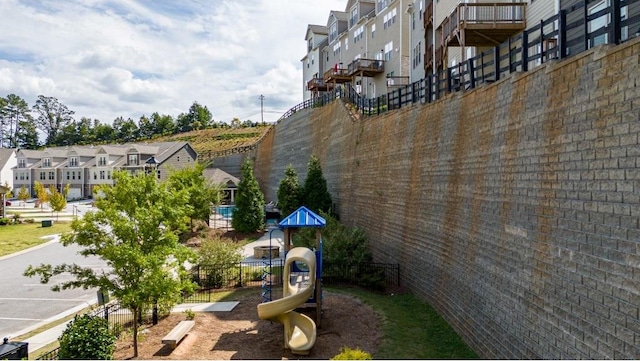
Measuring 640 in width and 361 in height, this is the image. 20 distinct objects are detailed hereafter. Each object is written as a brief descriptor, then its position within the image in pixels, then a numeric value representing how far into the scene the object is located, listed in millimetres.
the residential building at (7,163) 70812
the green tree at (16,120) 119438
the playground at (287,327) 11844
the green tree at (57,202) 45203
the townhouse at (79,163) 67500
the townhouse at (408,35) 16878
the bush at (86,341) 10211
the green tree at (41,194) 53250
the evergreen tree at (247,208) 33438
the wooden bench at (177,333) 11922
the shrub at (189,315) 14461
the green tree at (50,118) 128388
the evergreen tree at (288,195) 29688
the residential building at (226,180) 49531
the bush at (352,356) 8273
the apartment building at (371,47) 35688
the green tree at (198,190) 33125
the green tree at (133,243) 11430
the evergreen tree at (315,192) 28203
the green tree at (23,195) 59681
